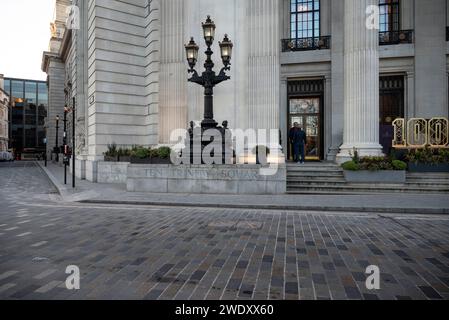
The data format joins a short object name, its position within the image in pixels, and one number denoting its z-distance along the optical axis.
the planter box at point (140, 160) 14.37
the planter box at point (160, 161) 14.23
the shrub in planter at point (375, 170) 12.91
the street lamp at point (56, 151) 47.94
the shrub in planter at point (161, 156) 14.25
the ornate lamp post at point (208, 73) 12.55
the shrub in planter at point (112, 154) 17.36
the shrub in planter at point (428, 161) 13.34
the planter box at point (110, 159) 17.30
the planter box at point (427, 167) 13.30
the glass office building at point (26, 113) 104.94
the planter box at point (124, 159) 16.97
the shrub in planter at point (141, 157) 14.37
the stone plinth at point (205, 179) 12.39
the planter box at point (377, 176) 12.91
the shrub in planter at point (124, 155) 17.00
